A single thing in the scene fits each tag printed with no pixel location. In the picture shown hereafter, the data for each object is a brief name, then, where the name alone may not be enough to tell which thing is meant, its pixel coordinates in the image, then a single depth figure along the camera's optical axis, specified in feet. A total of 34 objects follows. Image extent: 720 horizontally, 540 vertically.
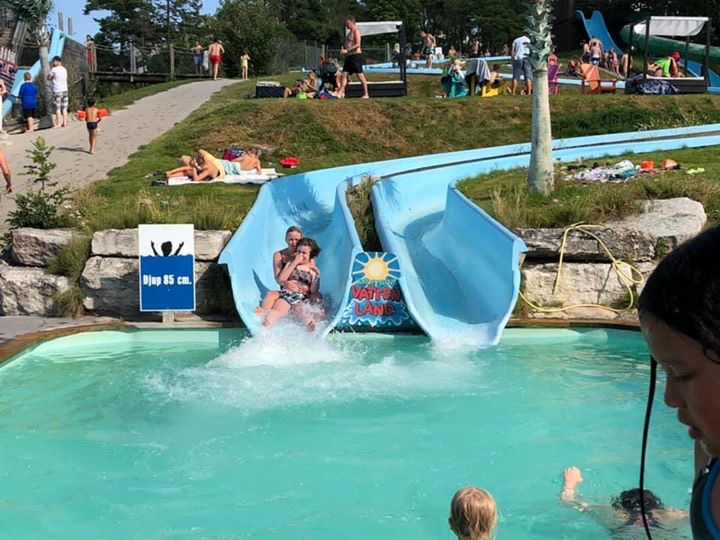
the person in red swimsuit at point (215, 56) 90.27
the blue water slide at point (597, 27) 119.24
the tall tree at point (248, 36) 104.88
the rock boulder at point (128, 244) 26.43
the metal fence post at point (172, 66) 99.04
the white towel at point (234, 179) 38.68
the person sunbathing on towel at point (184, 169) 39.60
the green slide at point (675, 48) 101.96
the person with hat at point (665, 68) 65.28
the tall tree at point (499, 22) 183.62
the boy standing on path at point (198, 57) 103.76
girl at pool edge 3.10
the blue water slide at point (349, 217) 25.32
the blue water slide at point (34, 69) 63.77
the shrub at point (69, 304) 26.07
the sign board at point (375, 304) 24.70
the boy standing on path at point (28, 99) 54.39
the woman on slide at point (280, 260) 24.75
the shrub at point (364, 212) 30.68
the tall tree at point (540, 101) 31.14
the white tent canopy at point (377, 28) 59.62
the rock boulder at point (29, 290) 26.23
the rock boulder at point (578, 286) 25.93
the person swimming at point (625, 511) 11.36
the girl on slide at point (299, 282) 24.45
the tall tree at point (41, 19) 59.21
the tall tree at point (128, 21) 217.97
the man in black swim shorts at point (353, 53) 54.60
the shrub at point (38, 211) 27.96
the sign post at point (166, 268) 24.80
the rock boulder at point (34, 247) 26.81
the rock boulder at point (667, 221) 25.82
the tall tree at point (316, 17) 220.43
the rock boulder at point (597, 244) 25.88
